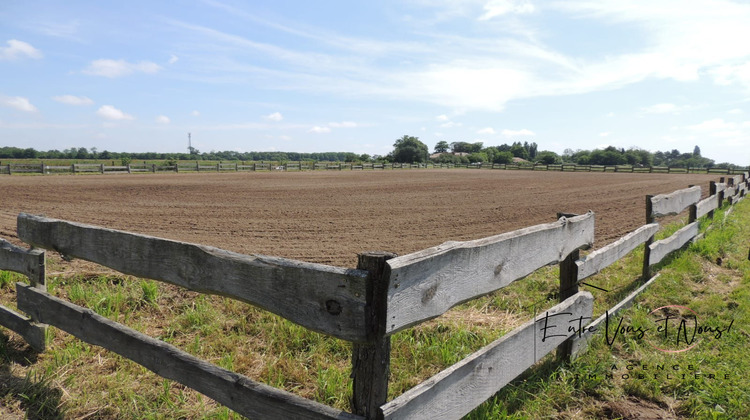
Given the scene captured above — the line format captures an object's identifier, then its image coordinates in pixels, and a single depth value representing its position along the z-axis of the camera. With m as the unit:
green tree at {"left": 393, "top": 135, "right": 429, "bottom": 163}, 114.75
